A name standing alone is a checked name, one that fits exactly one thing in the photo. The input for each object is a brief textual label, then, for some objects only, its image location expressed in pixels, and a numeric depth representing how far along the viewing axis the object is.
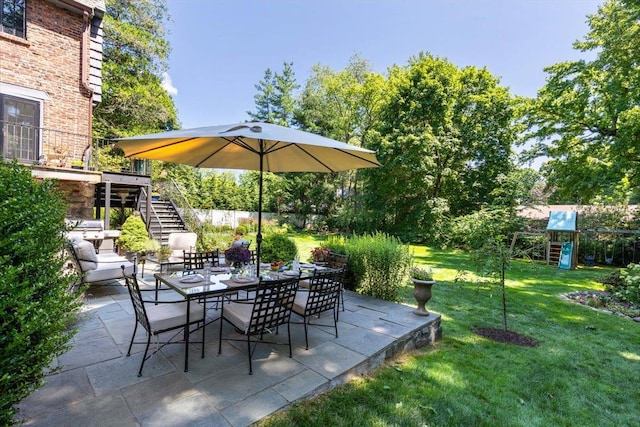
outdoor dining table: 2.78
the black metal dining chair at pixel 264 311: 2.75
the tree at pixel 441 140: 15.25
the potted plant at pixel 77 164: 7.69
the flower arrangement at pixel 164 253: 6.14
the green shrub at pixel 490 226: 4.39
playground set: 10.86
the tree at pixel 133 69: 13.74
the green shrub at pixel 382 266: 4.99
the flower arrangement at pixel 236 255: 3.55
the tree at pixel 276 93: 24.31
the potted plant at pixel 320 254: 5.41
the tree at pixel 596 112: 9.47
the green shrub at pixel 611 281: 6.88
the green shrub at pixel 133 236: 7.88
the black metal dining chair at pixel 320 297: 3.24
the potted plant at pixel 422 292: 4.13
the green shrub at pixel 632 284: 3.78
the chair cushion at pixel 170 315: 2.70
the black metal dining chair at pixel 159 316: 2.62
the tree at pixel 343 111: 18.67
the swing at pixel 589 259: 11.53
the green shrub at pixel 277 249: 6.23
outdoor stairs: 9.50
